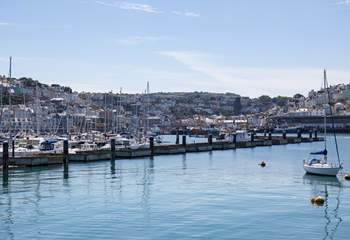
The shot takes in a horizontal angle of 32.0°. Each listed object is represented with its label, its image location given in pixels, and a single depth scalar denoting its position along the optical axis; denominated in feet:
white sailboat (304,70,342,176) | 185.57
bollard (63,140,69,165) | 216.95
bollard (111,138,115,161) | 245.47
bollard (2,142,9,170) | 189.98
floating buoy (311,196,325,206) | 129.65
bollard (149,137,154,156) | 283.24
